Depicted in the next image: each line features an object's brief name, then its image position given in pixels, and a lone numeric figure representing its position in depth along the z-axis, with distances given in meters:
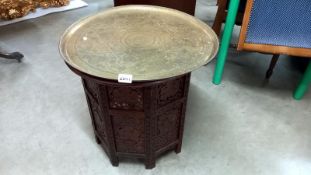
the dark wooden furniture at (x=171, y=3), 2.01
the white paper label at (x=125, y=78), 0.94
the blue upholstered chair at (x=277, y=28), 1.39
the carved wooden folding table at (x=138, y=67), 1.02
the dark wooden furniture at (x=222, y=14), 1.82
